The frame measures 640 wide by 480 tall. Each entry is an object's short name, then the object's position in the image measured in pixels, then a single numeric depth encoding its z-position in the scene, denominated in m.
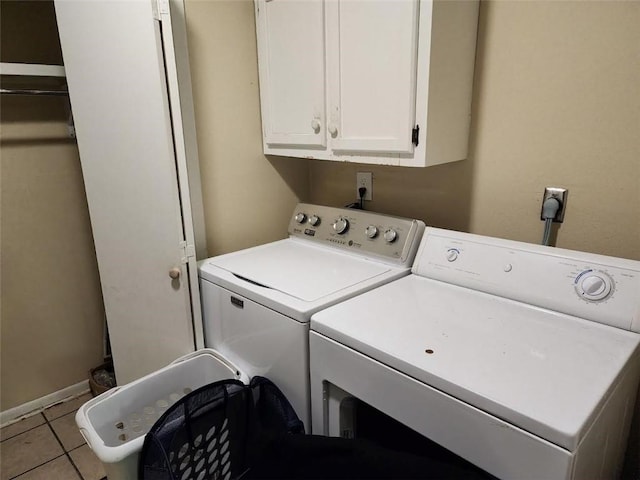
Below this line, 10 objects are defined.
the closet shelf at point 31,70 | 1.52
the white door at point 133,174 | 1.37
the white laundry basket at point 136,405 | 1.16
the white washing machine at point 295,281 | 1.25
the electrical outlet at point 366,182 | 1.90
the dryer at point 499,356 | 0.79
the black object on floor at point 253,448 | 0.90
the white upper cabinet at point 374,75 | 1.28
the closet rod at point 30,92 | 1.60
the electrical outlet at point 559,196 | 1.36
